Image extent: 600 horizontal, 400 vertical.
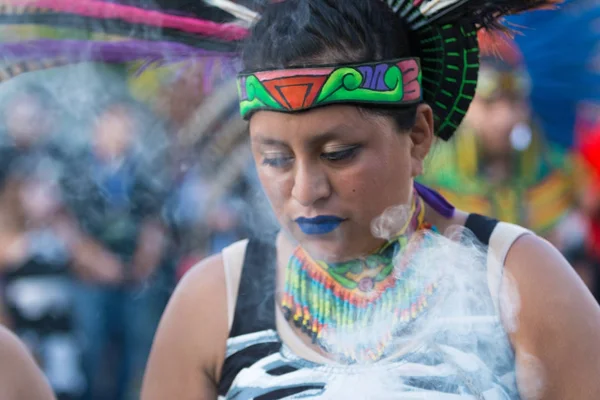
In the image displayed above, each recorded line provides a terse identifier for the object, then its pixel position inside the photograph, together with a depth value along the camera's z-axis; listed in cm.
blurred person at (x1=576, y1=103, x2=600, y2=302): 211
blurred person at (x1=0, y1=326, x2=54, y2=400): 179
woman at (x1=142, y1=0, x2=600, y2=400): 175
